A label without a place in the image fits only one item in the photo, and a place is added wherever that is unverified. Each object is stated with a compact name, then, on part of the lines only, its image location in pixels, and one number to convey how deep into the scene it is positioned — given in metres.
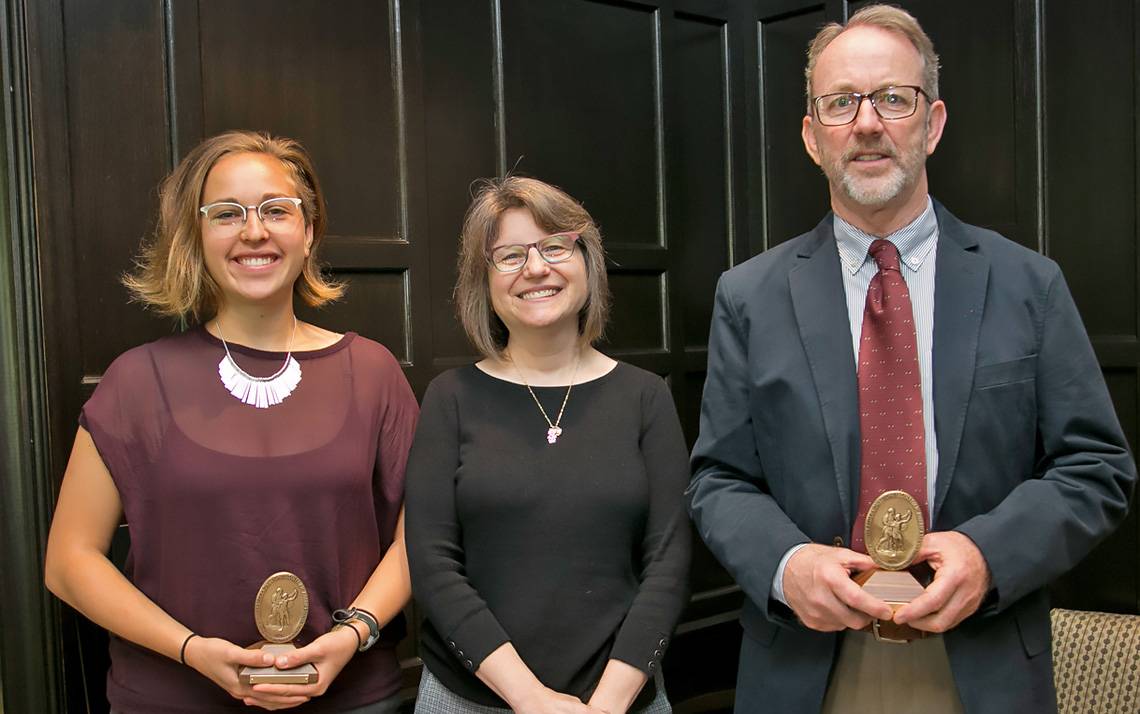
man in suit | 1.71
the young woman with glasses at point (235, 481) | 2.04
